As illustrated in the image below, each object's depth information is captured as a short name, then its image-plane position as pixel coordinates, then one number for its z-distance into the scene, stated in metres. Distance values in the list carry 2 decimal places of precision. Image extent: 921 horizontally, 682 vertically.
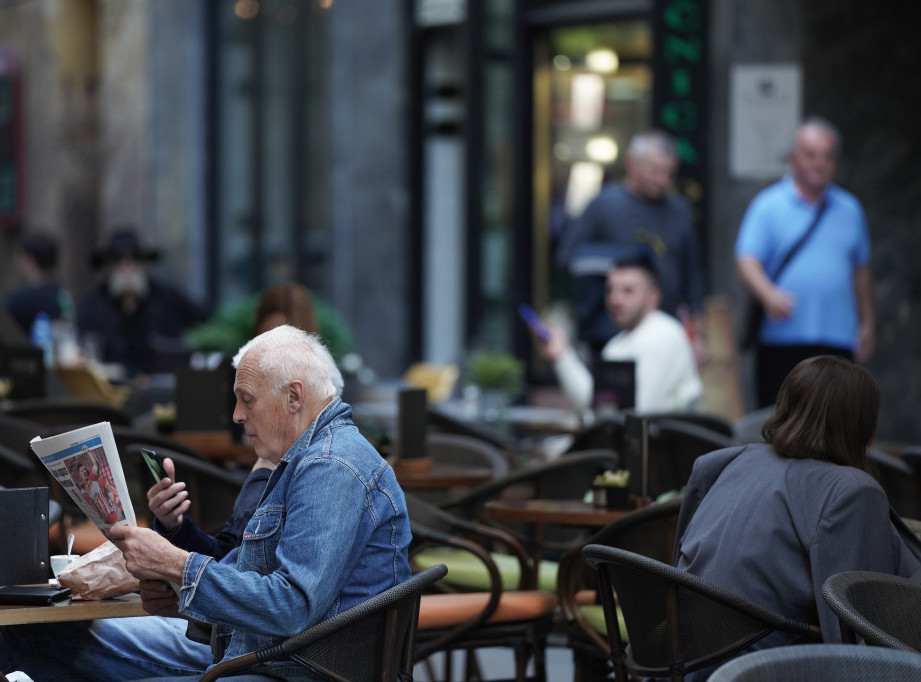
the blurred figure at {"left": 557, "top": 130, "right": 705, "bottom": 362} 16.92
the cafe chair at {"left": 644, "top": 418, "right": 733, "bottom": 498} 11.88
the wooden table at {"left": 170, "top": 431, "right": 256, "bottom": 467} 12.54
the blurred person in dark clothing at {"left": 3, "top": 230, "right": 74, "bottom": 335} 22.39
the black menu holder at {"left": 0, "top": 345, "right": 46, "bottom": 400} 14.76
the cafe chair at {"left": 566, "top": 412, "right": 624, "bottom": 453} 12.37
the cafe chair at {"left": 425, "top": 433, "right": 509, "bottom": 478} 12.86
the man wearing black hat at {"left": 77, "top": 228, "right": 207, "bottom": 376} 23.11
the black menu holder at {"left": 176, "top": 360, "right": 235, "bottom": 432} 12.80
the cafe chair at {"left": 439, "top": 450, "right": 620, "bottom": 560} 11.18
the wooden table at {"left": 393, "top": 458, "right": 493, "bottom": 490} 11.34
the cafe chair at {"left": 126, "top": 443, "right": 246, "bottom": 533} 10.48
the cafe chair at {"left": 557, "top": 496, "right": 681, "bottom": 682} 8.55
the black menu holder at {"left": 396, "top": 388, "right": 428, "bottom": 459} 11.56
